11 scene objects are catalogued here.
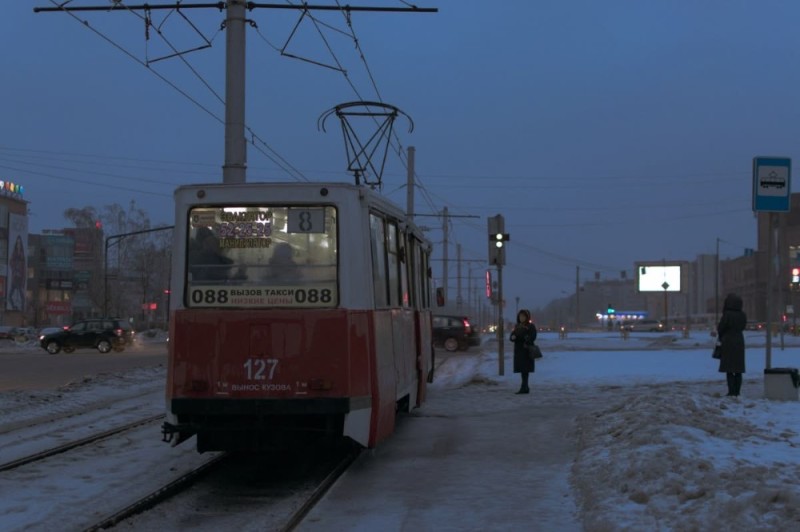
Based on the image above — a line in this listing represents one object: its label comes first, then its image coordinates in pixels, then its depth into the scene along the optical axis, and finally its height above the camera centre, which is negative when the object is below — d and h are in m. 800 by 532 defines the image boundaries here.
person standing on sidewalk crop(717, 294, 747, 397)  11.94 -0.50
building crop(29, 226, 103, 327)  75.56 +3.94
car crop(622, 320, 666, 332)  69.81 -1.59
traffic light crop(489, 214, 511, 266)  18.55 +1.63
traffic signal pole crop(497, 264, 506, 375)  18.05 -0.58
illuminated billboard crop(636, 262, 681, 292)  76.69 +3.19
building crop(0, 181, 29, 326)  76.00 +4.32
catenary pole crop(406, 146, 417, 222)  33.41 +5.24
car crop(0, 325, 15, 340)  54.79 -1.84
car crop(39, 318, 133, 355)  37.62 -1.44
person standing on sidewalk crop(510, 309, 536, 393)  14.99 -0.76
